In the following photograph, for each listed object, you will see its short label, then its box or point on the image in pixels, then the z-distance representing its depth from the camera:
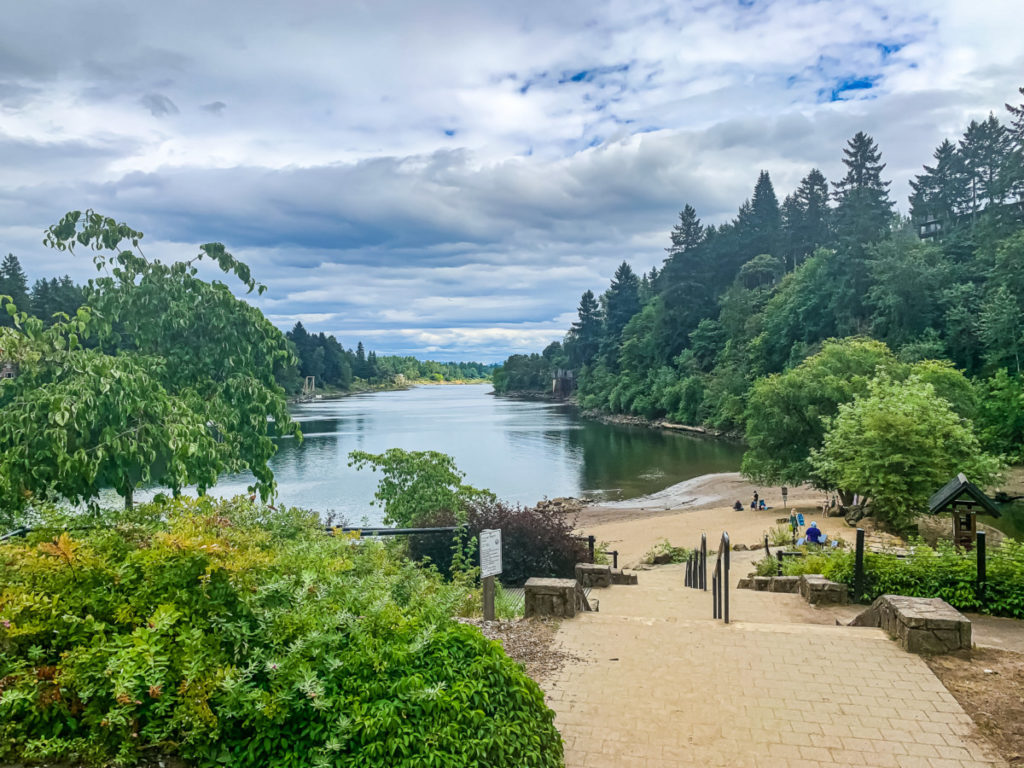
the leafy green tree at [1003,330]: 36.56
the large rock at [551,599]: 6.93
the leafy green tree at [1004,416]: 32.66
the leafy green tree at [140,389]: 5.66
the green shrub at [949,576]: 7.45
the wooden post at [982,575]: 7.52
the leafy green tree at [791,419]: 28.05
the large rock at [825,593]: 8.59
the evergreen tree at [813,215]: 77.06
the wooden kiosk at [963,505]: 8.53
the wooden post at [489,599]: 6.57
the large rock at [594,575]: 11.06
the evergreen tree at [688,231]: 86.19
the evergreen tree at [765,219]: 83.50
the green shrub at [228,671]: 2.97
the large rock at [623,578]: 11.48
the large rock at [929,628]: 5.80
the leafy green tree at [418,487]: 14.39
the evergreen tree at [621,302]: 99.94
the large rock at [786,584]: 10.27
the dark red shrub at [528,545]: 12.26
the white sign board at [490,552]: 6.30
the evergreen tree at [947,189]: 57.25
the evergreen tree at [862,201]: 54.47
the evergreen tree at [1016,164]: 45.31
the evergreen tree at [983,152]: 55.53
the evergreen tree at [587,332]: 107.25
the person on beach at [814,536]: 16.94
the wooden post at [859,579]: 8.37
